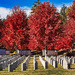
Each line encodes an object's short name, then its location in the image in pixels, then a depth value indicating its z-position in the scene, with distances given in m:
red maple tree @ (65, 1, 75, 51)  30.93
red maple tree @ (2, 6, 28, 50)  33.19
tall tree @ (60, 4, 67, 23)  70.68
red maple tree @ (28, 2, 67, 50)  29.28
